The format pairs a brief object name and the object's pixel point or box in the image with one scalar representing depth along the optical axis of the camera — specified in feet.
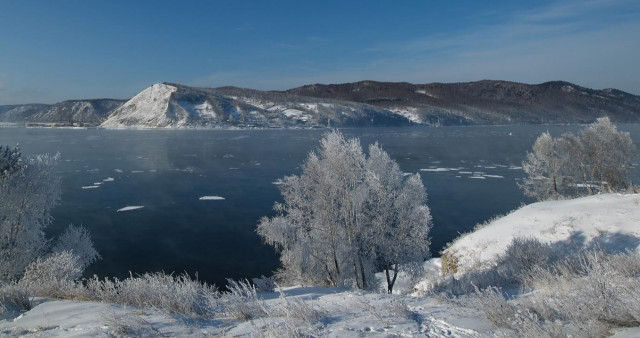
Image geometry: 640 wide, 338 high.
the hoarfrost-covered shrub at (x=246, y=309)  18.88
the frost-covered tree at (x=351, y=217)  56.44
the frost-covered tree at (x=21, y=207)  53.31
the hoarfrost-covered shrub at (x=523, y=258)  30.60
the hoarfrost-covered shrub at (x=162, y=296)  19.70
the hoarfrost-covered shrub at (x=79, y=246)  57.77
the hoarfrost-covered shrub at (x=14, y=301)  20.85
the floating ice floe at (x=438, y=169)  143.27
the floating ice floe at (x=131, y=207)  86.39
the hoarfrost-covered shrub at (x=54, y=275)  23.98
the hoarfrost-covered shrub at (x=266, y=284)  35.06
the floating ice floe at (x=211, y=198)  97.09
